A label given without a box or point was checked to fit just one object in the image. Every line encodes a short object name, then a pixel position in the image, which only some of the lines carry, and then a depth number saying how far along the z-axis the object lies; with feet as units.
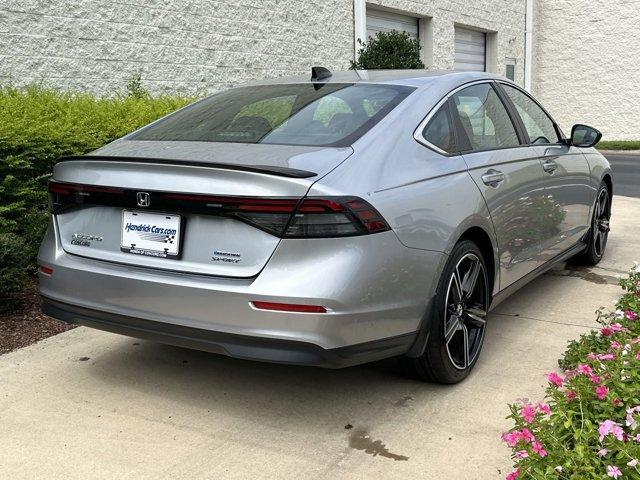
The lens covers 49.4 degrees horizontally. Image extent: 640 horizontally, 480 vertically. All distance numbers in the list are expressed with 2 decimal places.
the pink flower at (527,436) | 7.54
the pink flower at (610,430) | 7.10
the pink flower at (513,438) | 7.61
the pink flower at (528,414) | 8.05
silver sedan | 8.81
